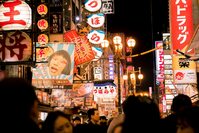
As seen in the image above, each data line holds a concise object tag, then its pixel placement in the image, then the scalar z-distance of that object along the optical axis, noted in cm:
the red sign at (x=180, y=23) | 1836
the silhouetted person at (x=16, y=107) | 265
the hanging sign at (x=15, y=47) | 1224
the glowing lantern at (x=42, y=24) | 2664
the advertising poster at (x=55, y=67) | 1692
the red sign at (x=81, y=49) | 2086
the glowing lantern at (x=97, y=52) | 2648
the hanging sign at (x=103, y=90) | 2677
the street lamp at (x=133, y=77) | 4291
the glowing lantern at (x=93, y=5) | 2914
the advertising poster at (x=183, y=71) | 2078
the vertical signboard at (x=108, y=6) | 4972
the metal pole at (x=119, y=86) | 2357
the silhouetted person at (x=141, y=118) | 363
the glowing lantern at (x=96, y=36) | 2731
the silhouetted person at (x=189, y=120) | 370
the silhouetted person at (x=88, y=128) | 681
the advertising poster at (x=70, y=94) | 2467
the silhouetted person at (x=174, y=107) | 571
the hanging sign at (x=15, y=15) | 1311
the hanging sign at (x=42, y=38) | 2546
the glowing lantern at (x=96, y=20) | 2925
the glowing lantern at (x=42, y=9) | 2742
